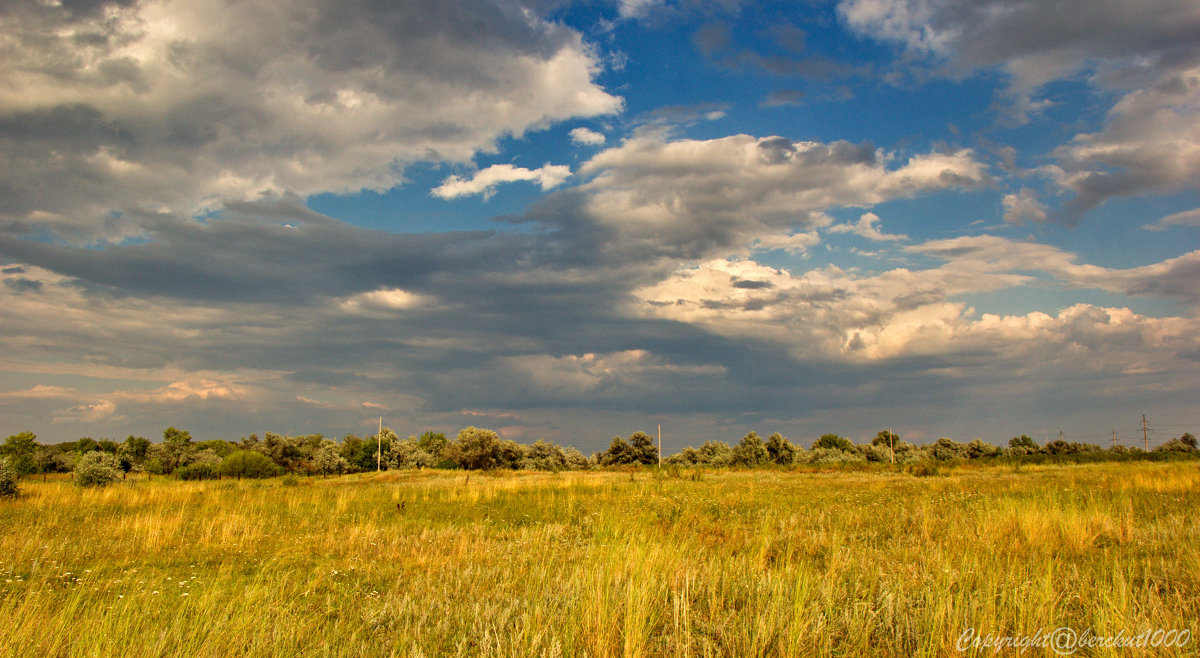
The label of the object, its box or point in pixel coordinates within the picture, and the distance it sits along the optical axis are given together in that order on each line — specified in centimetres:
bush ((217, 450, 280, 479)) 4753
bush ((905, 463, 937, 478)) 3528
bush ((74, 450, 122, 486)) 2584
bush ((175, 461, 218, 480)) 4534
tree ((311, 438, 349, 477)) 6206
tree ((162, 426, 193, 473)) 5869
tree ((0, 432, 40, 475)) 5266
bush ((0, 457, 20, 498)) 1993
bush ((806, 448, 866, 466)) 5906
